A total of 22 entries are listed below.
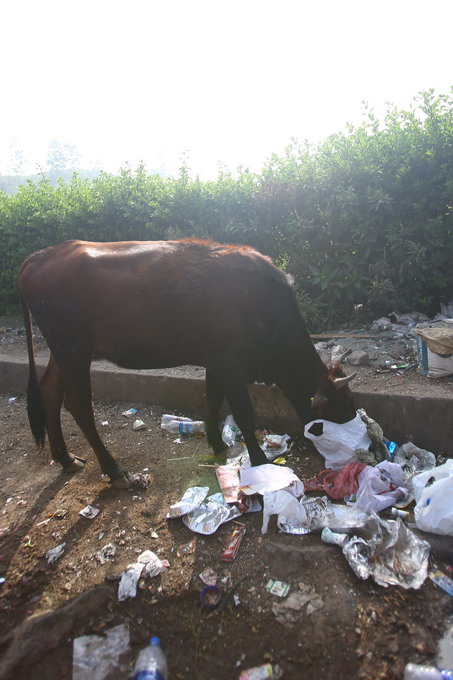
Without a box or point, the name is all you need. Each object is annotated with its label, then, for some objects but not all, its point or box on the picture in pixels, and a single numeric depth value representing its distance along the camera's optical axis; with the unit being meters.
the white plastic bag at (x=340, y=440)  3.31
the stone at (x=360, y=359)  4.38
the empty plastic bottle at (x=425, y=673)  1.74
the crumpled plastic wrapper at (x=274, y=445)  3.63
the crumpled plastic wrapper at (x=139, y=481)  3.23
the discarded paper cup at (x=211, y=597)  2.16
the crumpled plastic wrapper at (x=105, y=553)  2.53
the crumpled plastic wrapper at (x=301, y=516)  2.61
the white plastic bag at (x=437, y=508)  2.46
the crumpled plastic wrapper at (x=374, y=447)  3.30
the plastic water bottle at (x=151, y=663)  1.80
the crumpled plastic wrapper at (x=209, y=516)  2.72
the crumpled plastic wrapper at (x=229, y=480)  2.99
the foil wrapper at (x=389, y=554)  2.24
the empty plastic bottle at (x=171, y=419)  4.20
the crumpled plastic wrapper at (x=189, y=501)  2.84
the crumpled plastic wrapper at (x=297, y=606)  2.05
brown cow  3.09
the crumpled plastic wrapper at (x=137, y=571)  2.25
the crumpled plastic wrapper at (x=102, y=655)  1.87
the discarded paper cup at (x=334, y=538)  2.46
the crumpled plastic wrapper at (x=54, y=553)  2.56
